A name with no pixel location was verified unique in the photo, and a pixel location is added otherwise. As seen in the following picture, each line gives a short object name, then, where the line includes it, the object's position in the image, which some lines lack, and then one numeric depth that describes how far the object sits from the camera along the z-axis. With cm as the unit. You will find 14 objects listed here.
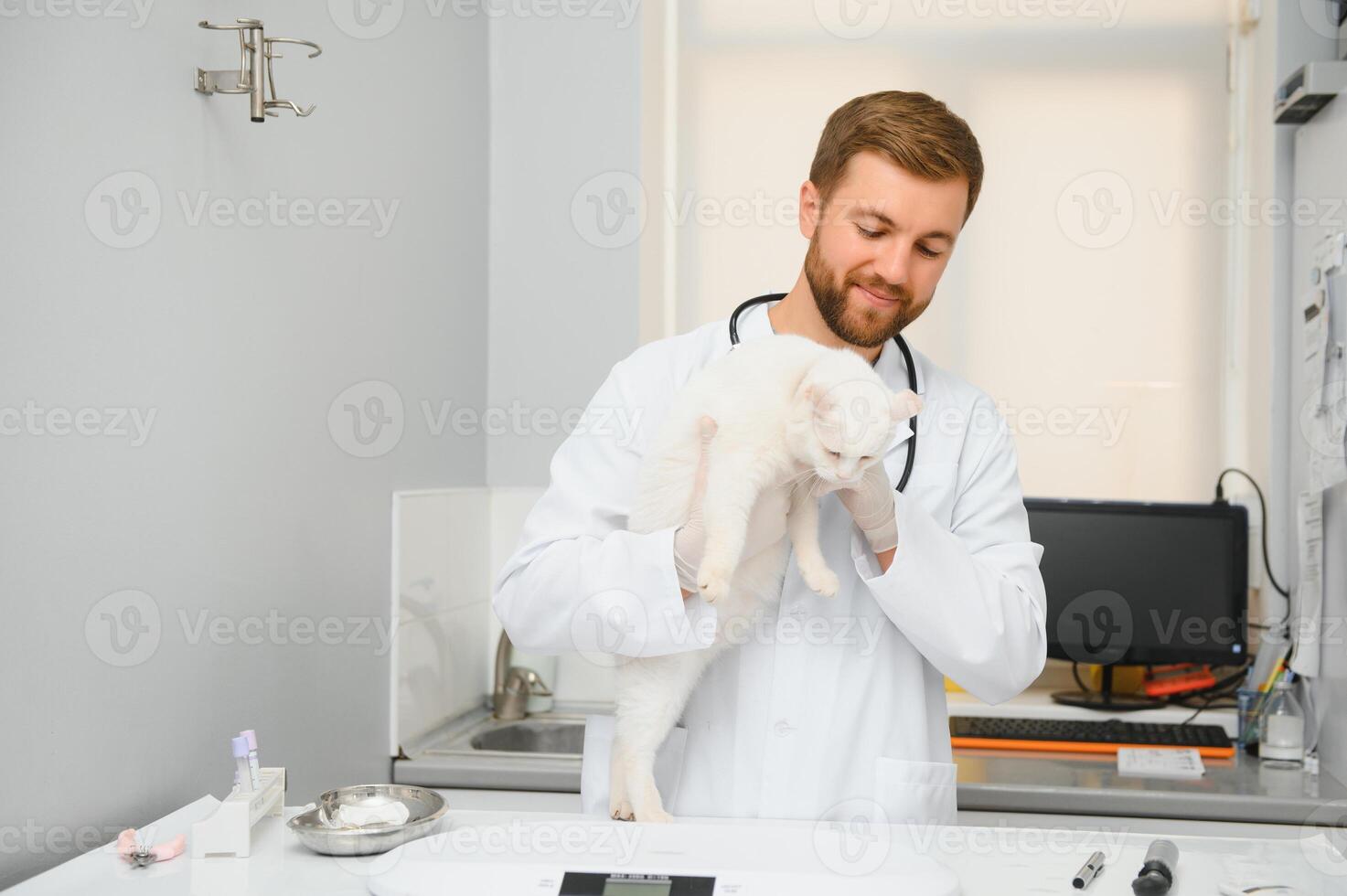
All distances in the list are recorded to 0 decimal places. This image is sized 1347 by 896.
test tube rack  132
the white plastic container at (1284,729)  244
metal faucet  288
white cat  130
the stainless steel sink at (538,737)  279
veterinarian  144
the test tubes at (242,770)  143
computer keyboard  252
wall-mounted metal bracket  169
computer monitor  277
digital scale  114
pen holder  256
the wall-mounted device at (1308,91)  241
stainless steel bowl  132
